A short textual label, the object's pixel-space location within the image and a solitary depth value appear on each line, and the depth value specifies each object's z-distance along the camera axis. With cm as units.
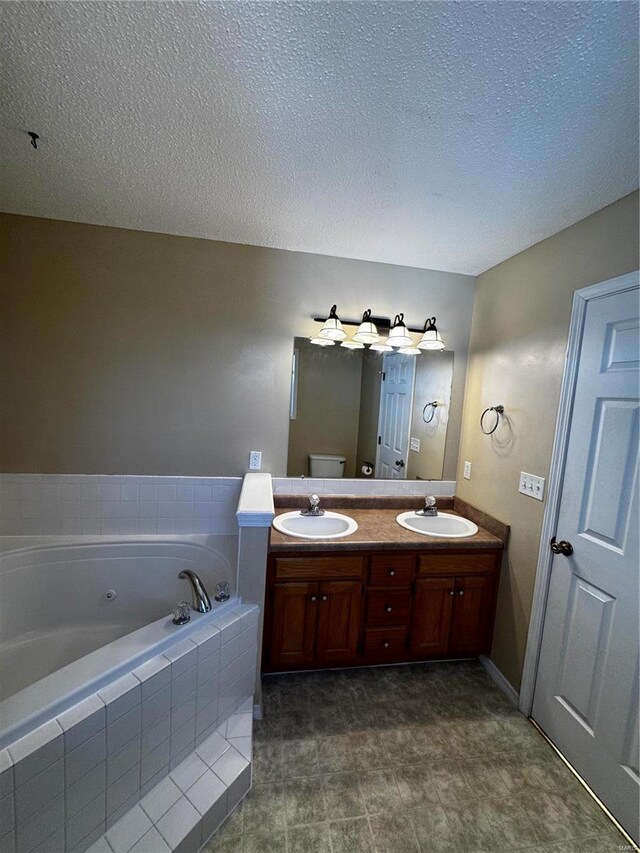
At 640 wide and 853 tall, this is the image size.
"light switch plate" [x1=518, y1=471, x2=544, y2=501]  172
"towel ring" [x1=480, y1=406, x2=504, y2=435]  203
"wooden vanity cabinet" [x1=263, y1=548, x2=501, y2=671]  180
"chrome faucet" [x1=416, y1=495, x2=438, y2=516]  224
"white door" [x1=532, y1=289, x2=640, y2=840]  131
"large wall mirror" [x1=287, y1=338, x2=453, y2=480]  229
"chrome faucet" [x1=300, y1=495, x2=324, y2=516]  214
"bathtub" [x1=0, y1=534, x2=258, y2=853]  94
